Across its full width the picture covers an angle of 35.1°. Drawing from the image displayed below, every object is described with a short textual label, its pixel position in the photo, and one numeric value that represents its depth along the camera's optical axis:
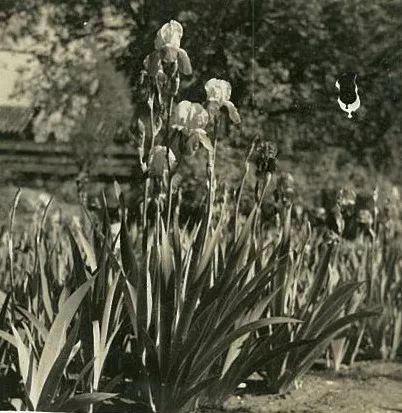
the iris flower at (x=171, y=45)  1.98
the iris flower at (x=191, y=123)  2.03
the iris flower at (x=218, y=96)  2.14
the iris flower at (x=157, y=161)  2.02
